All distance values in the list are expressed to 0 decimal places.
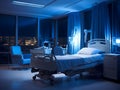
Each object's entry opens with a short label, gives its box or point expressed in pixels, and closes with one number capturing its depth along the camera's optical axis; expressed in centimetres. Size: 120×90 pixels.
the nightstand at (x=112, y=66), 454
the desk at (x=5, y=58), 800
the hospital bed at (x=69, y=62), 416
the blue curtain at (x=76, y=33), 694
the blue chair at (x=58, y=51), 526
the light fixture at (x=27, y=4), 580
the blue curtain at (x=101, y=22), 552
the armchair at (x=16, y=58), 625
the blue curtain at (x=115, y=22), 531
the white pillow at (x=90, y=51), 530
